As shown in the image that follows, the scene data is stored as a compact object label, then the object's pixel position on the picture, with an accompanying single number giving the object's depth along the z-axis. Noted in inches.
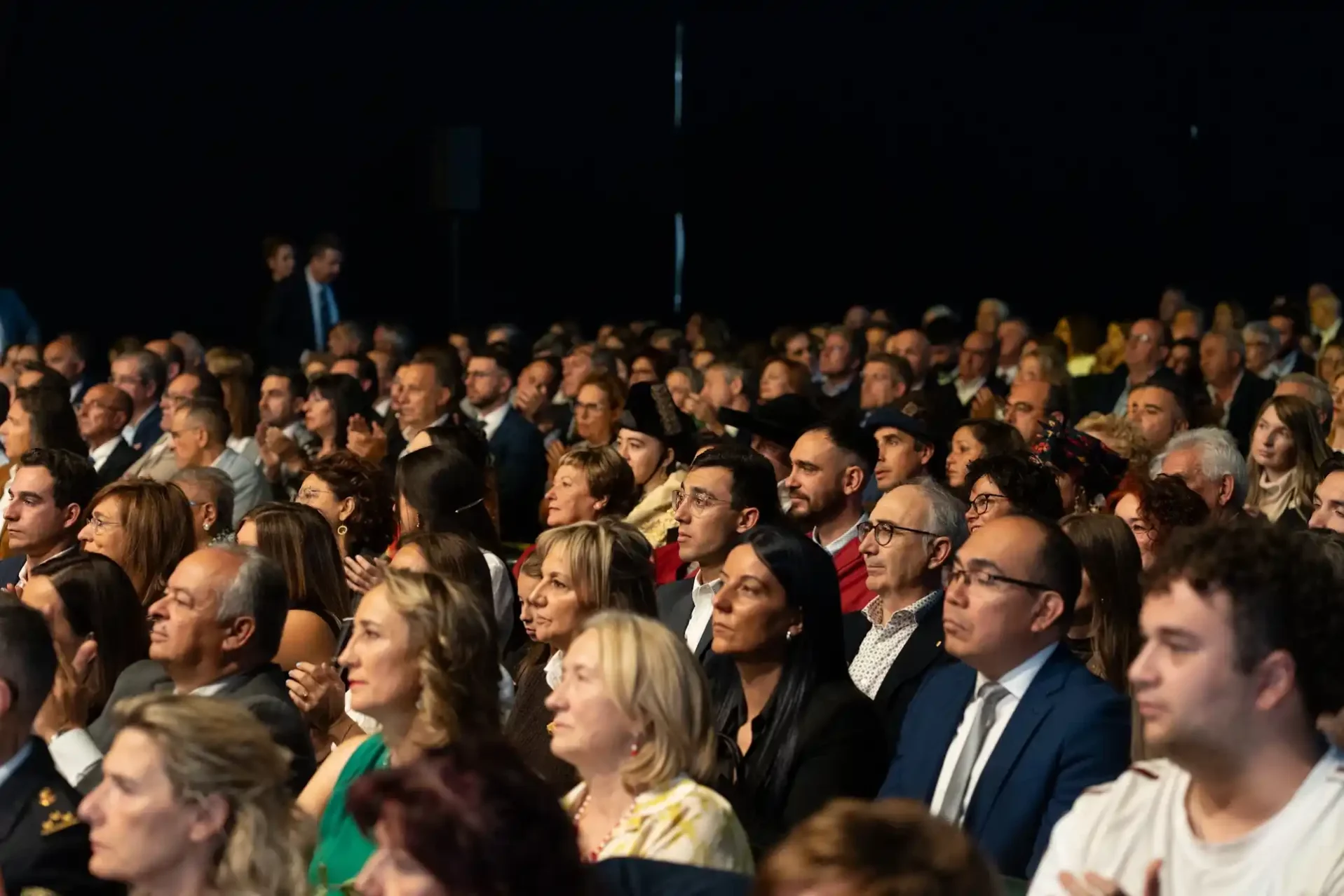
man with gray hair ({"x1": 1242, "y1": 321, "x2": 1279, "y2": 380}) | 431.2
